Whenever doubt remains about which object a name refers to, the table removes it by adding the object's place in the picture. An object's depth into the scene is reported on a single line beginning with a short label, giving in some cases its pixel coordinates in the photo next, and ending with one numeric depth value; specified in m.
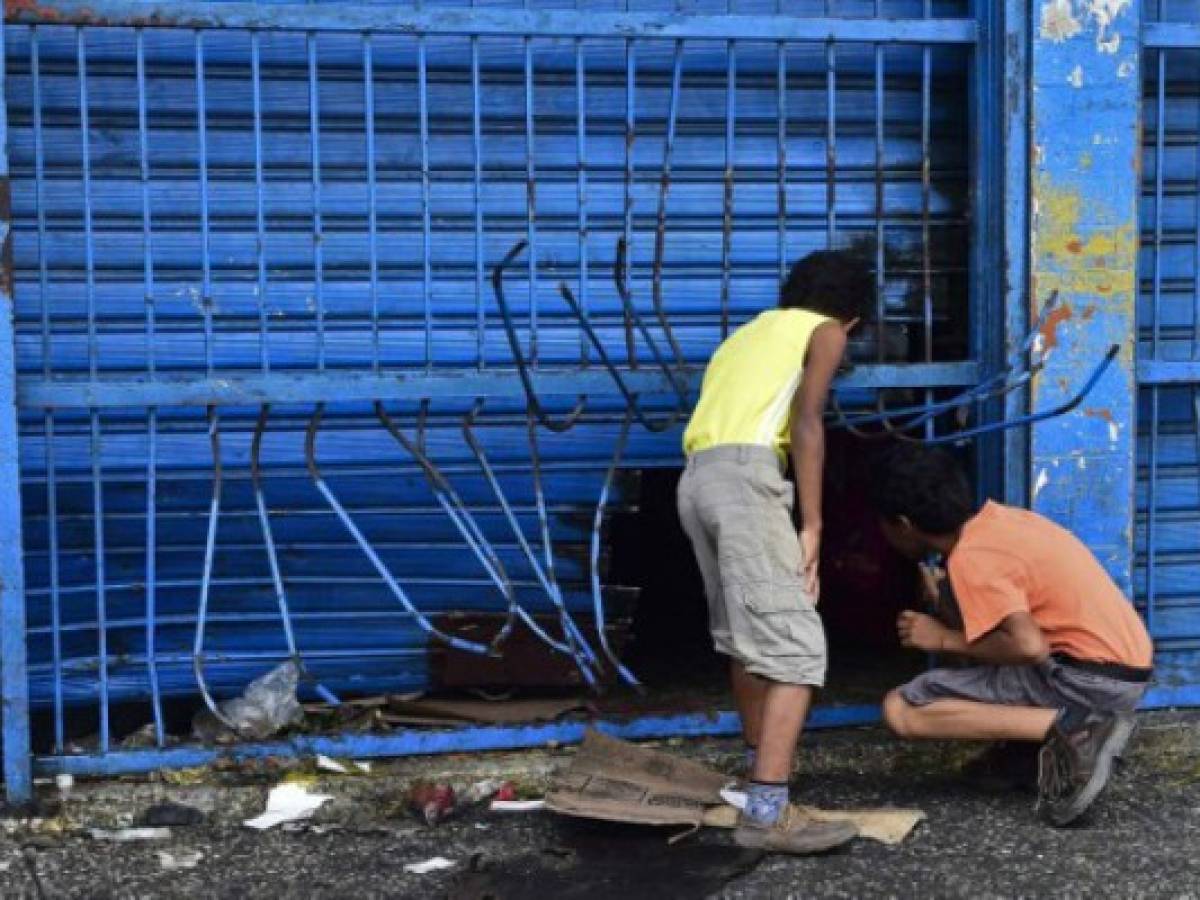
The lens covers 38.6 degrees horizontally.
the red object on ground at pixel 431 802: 4.51
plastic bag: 4.77
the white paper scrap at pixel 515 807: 4.59
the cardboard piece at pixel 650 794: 4.36
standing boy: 4.36
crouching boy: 4.39
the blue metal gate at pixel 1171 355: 5.15
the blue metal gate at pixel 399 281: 4.66
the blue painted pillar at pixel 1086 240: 4.81
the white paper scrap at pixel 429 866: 4.19
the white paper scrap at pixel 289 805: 4.51
